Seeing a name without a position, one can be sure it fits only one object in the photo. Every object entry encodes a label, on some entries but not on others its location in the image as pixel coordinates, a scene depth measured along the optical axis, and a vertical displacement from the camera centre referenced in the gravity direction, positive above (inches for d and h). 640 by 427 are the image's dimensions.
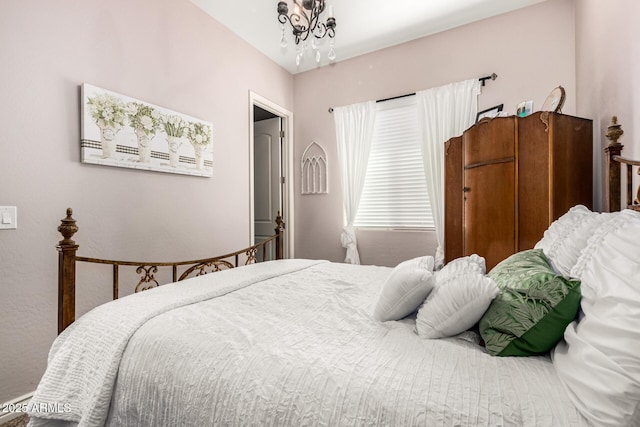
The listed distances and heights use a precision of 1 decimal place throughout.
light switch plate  64.7 -0.6
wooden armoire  78.8 +8.5
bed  25.8 -15.5
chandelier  73.3 +46.6
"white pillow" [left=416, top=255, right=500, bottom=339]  37.8 -11.5
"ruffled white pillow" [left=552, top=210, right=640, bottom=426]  22.4 -10.7
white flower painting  79.2 +22.1
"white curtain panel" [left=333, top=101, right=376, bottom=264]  140.8 +25.6
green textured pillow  32.4 -11.0
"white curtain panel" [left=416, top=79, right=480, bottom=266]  119.6 +34.0
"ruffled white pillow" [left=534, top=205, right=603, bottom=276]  46.7 -4.7
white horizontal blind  132.0 +15.4
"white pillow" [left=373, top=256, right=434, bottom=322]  44.1 -11.5
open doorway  157.1 +19.6
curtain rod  115.8 +48.4
